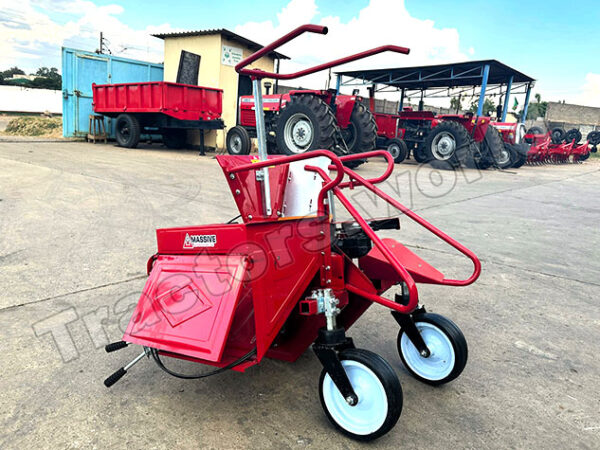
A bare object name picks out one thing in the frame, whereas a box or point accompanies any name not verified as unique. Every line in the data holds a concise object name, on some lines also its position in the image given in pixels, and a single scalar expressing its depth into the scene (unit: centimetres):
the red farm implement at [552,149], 1571
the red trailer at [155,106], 1073
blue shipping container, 1237
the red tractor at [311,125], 896
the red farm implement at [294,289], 166
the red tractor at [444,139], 1202
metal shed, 1558
